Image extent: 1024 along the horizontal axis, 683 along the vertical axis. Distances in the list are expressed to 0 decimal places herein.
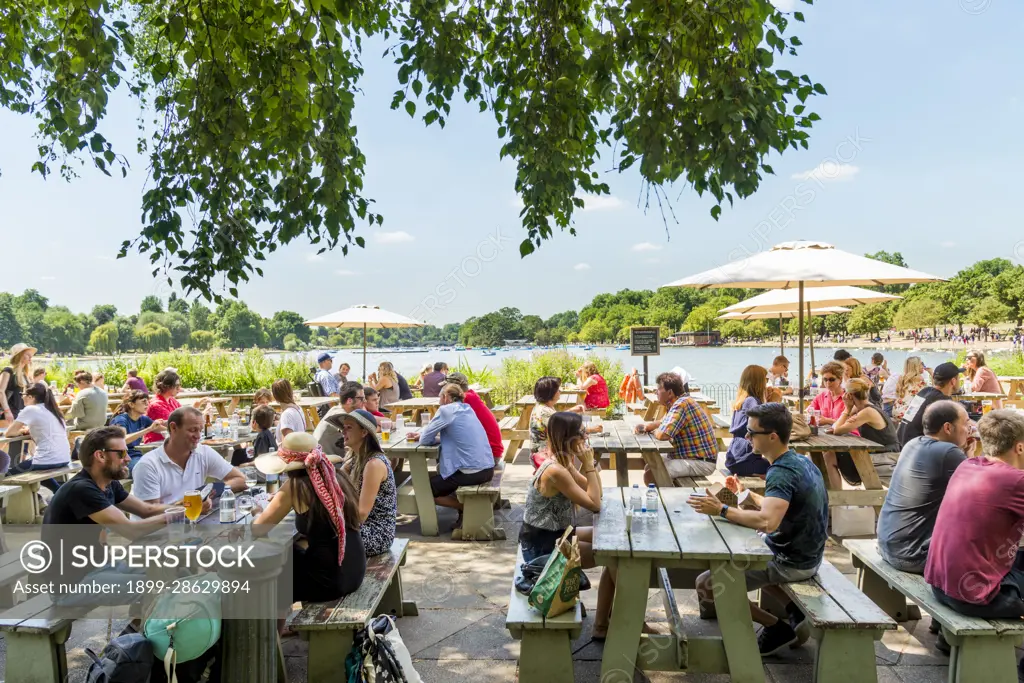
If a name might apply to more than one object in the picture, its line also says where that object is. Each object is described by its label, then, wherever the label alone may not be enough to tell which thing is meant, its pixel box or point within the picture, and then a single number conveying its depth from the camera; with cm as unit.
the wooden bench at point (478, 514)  531
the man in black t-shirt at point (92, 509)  301
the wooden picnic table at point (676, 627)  277
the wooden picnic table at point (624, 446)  548
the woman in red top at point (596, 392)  958
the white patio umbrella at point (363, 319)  1355
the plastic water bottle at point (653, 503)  325
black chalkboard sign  1252
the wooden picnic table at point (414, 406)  955
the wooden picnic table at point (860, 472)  512
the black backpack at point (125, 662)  236
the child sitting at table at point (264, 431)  628
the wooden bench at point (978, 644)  264
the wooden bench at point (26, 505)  597
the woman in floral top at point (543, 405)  589
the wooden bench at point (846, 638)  269
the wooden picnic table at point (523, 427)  844
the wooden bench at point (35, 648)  269
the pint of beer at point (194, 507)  323
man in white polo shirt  379
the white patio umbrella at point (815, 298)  1007
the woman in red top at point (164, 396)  673
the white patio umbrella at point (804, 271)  632
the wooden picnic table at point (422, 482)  550
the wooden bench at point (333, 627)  278
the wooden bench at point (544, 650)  286
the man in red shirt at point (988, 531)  270
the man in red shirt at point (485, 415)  606
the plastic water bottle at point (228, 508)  321
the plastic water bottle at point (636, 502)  334
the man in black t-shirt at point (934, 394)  548
